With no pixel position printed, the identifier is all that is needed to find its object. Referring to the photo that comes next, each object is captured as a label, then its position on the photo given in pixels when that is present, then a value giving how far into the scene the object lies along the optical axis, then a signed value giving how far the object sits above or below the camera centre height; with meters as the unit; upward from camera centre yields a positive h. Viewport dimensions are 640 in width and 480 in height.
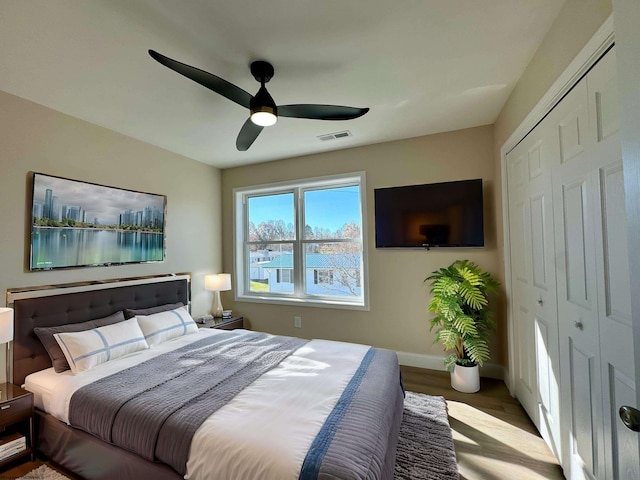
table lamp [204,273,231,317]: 3.77 -0.46
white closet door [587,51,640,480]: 1.12 -0.10
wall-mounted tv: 2.95 +0.36
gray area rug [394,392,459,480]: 1.73 -1.38
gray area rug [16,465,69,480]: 1.74 -1.39
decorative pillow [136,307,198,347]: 2.67 -0.74
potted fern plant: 2.58 -0.68
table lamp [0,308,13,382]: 1.84 -0.46
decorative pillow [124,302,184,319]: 2.85 -0.61
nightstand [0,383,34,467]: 1.79 -1.09
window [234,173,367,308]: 3.67 +0.11
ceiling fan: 1.65 +0.99
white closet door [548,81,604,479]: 1.35 -0.24
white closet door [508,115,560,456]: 1.80 -0.26
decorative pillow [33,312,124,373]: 2.15 -0.67
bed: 1.27 -0.87
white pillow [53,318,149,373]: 2.13 -0.74
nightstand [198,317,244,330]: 3.51 -0.93
